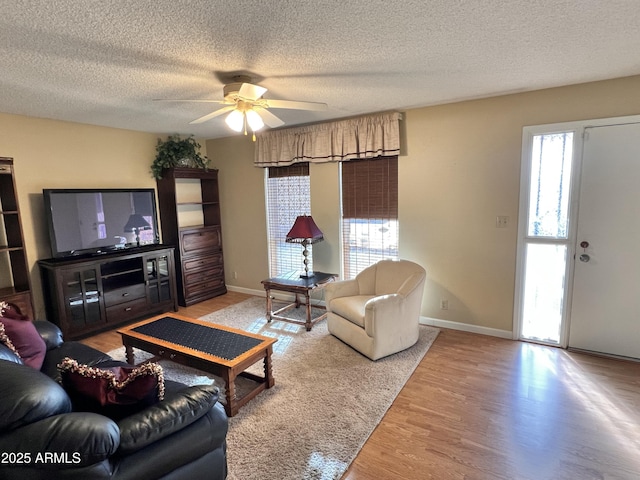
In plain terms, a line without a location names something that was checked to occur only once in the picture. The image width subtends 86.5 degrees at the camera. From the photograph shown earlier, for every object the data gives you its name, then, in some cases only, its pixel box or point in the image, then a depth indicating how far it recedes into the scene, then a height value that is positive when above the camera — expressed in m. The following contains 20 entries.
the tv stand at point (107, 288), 3.55 -0.96
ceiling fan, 2.48 +0.73
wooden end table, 3.81 -0.98
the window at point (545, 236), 3.15 -0.43
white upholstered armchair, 3.04 -1.05
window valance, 3.82 +0.69
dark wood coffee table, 2.34 -1.08
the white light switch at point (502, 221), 3.39 -0.28
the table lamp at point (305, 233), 4.04 -0.41
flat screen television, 3.66 -0.18
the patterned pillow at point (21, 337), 2.05 -0.80
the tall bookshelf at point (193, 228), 4.72 -0.38
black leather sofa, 1.11 -0.86
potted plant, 4.62 +0.65
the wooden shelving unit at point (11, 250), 3.24 -0.42
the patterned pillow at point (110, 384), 1.38 -0.73
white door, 2.89 -0.47
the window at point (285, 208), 4.65 -0.13
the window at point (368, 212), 4.00 -0.19
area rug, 1.95 -1.48
